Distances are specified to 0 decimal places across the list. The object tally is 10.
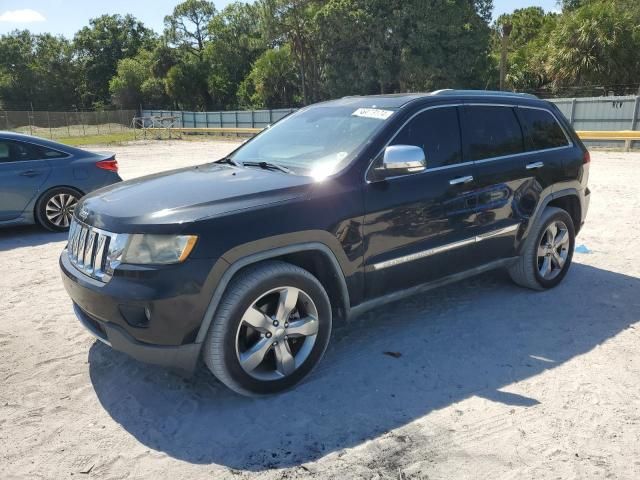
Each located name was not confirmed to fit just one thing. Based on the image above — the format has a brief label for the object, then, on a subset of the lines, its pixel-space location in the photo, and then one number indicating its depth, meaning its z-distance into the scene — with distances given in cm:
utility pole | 2569
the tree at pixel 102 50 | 7200
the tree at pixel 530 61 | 3062
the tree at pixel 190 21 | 6950
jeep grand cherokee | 303
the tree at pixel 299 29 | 4112
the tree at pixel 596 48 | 2641
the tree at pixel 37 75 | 6581
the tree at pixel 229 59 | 6041
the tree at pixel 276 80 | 4797
